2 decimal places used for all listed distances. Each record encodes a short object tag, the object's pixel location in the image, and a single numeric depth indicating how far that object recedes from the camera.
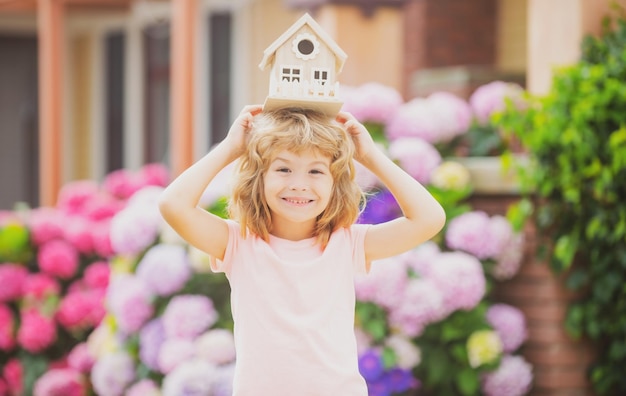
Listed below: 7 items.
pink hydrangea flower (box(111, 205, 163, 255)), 5.16
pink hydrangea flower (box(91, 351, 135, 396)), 5.17
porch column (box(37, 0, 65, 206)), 8.55
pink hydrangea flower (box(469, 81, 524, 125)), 5.27
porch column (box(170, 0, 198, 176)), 6.98
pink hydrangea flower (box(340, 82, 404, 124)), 5.04
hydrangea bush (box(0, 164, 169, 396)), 6.15
